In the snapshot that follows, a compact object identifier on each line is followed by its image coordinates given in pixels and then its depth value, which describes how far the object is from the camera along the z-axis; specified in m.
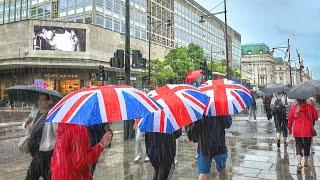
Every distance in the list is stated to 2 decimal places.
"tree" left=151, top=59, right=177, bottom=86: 31.28
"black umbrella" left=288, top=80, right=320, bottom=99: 4.78
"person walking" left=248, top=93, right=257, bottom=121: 13.30
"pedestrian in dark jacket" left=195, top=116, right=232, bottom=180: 3.55
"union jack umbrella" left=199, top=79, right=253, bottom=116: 3.47
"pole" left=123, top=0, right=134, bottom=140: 8.24
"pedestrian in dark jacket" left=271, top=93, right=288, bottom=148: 7.17
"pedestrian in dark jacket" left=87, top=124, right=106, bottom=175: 2.59
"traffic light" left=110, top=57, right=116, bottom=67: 8.59
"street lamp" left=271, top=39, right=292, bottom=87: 22.75
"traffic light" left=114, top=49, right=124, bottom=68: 8.35
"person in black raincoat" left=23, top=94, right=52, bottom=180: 3.03
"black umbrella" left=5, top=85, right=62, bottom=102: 3.00
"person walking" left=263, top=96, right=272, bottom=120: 11.98
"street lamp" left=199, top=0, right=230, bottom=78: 15.58
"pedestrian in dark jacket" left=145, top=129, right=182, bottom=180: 3.45
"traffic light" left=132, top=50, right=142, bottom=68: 9.59
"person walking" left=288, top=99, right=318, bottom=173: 4.84
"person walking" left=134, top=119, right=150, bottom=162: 5.76
